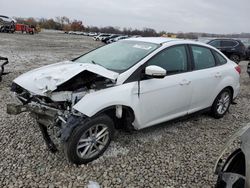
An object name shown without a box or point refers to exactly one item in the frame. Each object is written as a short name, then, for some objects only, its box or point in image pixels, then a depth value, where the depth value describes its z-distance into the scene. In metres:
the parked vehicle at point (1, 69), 4.98
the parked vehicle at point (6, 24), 26.38
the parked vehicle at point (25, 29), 33.68
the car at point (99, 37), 29.58
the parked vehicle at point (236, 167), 1.41
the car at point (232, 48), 10.56
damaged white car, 2.26
